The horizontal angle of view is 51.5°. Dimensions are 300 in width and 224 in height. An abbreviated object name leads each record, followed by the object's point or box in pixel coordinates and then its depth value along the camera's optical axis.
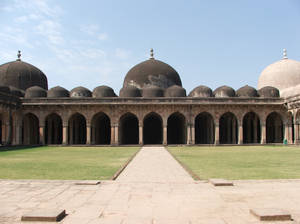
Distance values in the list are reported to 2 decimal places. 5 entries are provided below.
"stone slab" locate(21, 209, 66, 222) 4.69
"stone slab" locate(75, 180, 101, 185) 7.60
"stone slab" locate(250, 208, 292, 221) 4.63
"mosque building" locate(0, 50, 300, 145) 28.16
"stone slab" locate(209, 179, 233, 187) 7.38
